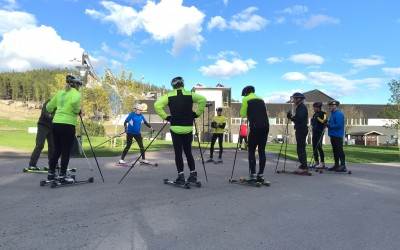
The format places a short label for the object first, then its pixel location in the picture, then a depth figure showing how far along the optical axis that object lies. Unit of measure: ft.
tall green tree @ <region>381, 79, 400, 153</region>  95.57
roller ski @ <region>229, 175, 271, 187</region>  24.59
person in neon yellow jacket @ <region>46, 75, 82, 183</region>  23.26
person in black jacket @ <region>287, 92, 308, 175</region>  31.76
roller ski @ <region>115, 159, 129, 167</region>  36.29
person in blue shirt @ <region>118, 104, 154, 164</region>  37.20
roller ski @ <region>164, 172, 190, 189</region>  23.43
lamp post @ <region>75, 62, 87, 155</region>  75.41
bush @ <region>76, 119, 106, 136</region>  134.62
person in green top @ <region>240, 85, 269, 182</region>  25.57
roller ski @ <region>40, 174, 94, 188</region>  22.92
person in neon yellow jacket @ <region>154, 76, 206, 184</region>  24.14
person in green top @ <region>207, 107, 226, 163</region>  43.06
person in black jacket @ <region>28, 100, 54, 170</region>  30.67
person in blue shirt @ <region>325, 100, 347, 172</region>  35.29
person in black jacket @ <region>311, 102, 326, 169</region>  36.96
